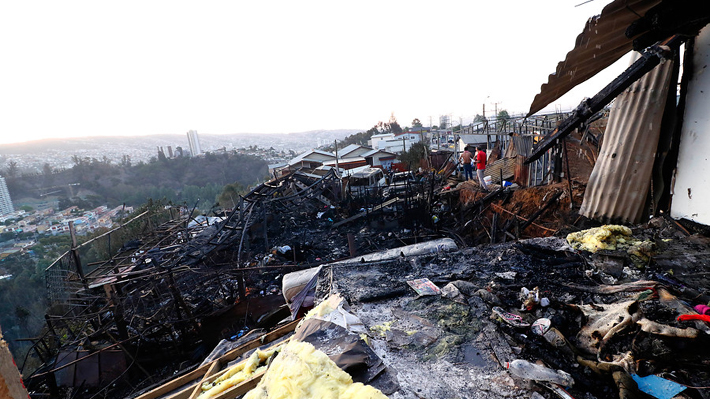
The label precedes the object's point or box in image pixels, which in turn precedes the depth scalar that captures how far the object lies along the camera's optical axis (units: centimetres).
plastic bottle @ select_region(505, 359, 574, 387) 182
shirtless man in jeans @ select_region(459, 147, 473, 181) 1159
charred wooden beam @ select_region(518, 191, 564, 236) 641
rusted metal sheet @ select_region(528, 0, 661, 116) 294
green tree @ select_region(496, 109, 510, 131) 1852
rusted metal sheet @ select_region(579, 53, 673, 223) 414
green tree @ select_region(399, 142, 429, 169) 2530
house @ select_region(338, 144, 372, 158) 3697
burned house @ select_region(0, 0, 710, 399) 190
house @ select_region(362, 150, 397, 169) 3259
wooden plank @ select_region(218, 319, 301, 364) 292
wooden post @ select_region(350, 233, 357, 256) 730
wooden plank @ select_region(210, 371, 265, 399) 205
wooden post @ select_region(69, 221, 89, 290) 628
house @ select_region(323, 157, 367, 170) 3106
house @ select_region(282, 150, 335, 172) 3097
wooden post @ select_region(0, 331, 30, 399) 108
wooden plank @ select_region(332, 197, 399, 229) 1297
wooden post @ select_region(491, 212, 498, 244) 670
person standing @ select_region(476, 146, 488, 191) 970
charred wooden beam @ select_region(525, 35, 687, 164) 359
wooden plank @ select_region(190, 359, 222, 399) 232
